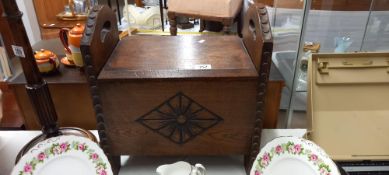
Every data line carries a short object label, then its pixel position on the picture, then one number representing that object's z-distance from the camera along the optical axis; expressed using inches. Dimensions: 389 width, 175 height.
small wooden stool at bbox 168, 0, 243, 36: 60.7
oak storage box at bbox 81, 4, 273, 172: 25.0
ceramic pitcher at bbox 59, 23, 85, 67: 31.1
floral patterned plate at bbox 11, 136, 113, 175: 26.7
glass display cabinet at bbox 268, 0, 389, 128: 34.9
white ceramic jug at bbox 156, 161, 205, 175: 26.5
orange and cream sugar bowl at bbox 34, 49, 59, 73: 32.6
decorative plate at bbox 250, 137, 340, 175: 26.8
